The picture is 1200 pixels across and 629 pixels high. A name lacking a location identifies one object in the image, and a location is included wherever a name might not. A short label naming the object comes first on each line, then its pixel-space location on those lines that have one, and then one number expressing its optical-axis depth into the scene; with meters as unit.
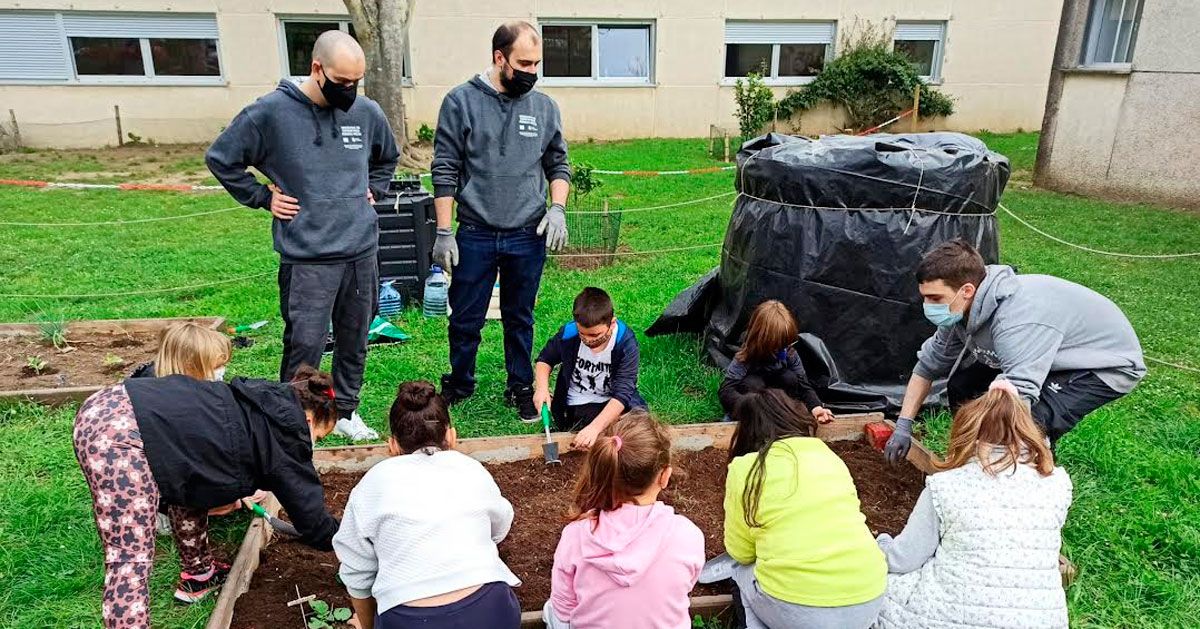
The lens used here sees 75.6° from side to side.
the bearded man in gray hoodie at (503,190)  3.50
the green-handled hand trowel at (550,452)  3.25
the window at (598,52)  14.78
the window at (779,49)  15.17
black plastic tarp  3.71
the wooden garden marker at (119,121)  13.59
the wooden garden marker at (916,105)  13.94
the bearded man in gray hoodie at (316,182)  3.07
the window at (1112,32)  9.86
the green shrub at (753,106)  13.37
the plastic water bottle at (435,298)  5.34
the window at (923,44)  15.64
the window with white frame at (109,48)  13.20
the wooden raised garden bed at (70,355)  3.93
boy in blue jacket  3.17
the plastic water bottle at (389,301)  5.26
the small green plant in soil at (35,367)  4.22
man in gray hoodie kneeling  2.63
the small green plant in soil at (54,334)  4.56
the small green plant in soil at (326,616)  2.29
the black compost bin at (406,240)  5.37
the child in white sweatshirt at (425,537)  1.88
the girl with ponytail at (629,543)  1.89
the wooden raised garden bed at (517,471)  2.39
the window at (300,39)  13.98
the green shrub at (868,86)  14.91
